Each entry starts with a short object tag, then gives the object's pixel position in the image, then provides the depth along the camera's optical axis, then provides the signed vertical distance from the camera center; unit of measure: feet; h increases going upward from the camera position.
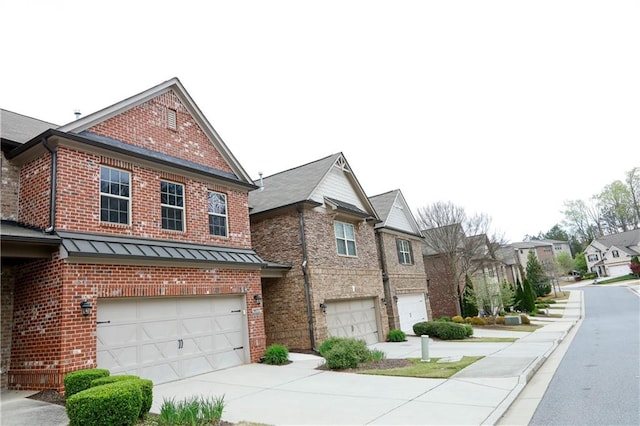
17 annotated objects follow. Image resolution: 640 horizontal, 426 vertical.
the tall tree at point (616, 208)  266.57 +38.97
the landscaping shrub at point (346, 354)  40.22 -5.65
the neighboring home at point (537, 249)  298.76 +19.62
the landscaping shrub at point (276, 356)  44.32 -5.53
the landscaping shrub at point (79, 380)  25.86 -3.52
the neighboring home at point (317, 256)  54.60 +5.84
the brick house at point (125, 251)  30.78 +5.57
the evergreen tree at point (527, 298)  118.01 -6.05
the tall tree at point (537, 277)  167.84 -0.48
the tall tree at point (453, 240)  101.45 +10.85
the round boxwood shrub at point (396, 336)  66.74 -7.19
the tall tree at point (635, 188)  252.73 +47.55
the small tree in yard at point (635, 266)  207.41 +0.16
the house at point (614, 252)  239.09 +9.07
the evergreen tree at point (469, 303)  97.90 -4.70
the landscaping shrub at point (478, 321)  90.79 -8.30
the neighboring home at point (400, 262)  76.02 +5.38
